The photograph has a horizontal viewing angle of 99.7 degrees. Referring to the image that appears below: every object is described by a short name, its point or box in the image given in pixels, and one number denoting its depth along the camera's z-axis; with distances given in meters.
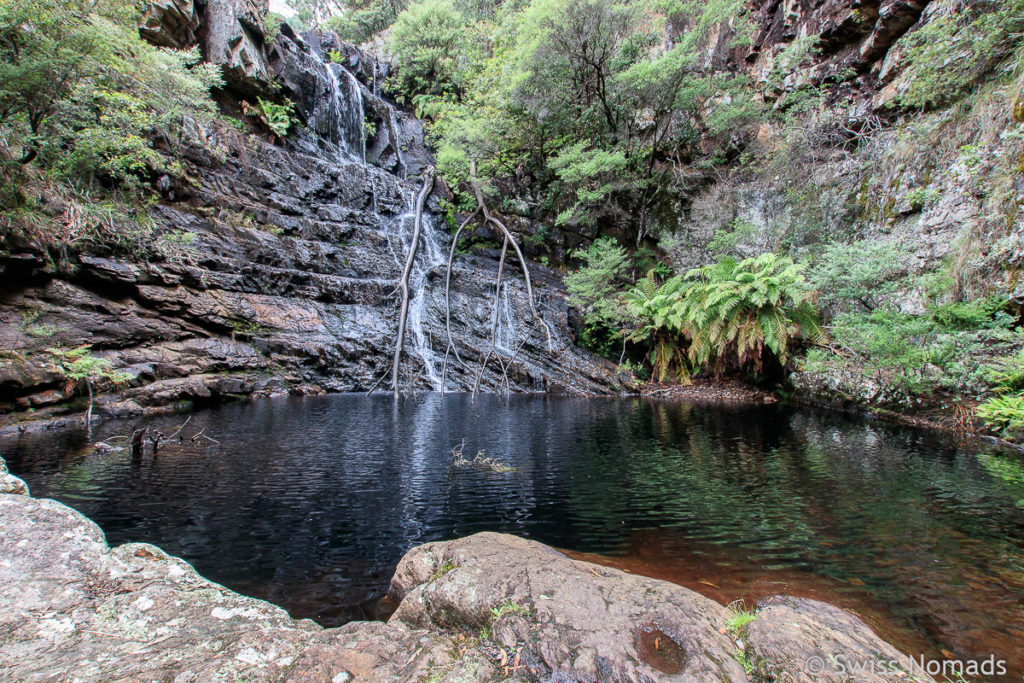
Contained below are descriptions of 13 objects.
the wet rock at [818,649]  1.62
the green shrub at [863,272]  9.05
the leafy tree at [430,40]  22.44
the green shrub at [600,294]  15.37
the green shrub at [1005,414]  6.00
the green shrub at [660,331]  14.33
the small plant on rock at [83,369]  7.78
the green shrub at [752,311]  11.45
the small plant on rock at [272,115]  17.44
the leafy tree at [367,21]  29.02
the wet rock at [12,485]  2.65
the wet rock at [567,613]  1.73
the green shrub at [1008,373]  6.22
